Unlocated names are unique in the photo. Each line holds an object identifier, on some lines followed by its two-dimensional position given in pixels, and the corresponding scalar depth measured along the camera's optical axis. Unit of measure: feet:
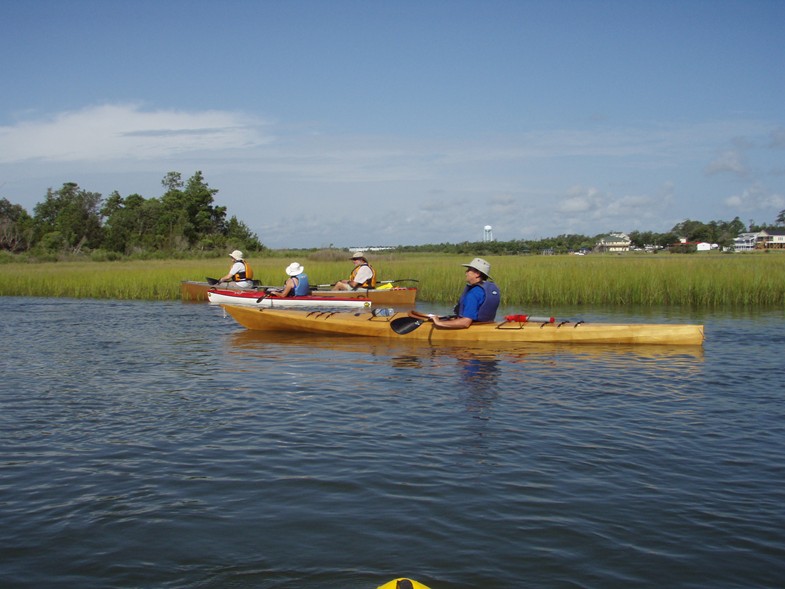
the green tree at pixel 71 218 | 160.67
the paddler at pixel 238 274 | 59.31
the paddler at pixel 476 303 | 35.91
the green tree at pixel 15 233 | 160.35
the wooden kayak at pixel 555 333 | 36.96
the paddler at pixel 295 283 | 50.55
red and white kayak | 50.65
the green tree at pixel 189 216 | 156.25
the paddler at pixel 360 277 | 55.98
